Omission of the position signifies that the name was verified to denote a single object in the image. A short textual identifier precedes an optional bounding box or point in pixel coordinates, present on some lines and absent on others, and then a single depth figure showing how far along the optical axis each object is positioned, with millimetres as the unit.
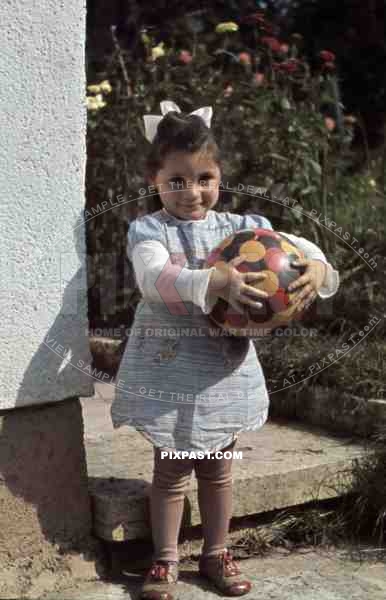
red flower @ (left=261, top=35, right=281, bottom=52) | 4863
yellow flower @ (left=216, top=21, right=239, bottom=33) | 4598
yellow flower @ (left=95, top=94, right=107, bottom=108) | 4512
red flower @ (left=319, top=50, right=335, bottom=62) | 4863
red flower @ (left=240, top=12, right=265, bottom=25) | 4652
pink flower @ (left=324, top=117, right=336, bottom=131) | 4900
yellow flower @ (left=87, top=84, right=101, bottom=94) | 4598
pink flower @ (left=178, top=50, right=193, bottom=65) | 4707
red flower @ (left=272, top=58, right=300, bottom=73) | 4721
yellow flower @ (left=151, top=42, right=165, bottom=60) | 4723
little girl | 2457
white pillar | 2355
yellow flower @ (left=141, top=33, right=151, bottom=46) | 4797
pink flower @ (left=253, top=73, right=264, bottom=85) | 4828
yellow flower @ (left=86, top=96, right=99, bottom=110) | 4500
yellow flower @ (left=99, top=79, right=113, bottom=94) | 4595
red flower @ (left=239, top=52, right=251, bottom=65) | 4828
